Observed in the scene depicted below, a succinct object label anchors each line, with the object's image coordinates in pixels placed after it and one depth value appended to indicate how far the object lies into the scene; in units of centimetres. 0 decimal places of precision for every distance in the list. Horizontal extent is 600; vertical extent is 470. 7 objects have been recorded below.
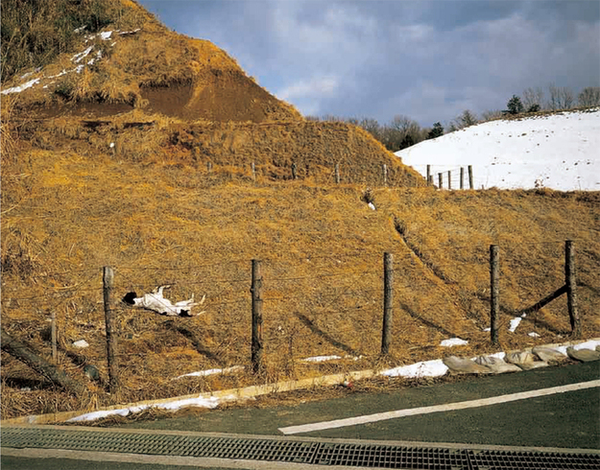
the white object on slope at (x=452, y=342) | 967
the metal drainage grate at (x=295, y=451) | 471
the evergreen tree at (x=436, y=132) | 5549
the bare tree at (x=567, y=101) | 6902
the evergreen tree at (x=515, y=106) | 6150
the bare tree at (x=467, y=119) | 6711
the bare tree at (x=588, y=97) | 6881
